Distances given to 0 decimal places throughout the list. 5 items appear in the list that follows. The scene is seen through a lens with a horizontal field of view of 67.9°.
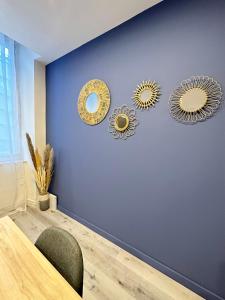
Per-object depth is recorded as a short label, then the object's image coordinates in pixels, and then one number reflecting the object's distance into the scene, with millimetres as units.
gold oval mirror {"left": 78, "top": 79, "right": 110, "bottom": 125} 1821
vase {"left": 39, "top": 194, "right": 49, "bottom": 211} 2494
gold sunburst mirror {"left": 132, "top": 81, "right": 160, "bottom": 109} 1451
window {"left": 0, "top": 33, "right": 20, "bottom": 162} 2238
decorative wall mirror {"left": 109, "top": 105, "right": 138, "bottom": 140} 1617
